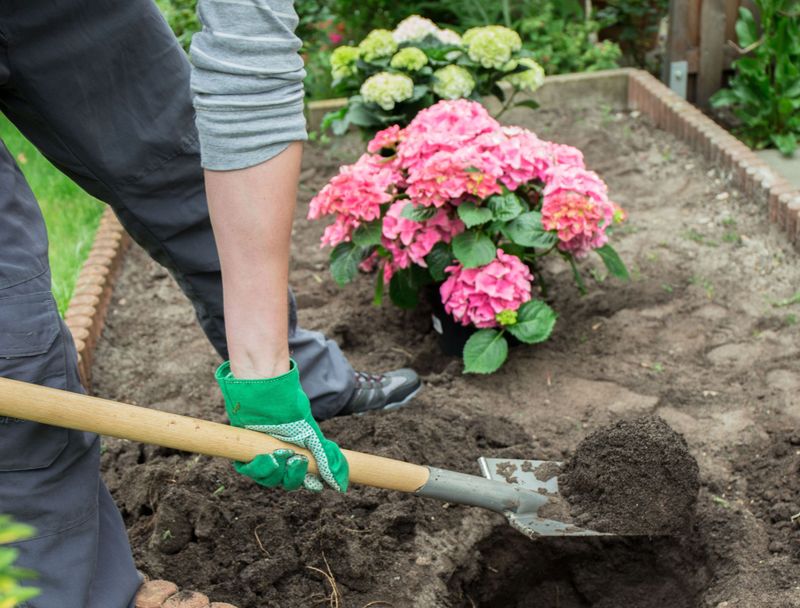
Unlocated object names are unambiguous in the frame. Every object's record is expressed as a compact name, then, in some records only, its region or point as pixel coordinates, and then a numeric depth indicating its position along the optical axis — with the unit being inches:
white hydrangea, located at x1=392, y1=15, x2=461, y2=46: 157.6
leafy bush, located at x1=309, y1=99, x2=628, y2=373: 117.1
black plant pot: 127.6
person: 62.5
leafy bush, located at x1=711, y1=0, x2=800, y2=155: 173.8
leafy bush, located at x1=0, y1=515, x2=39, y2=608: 33.1
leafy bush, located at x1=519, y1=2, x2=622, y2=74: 219.1
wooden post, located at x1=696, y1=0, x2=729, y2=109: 197.6
